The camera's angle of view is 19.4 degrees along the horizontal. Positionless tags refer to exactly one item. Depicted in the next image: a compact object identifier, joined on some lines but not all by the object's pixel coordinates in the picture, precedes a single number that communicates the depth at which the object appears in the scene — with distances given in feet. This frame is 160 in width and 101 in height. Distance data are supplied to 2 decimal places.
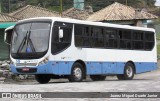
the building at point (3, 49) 103.70
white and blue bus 63.52
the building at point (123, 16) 134.65
